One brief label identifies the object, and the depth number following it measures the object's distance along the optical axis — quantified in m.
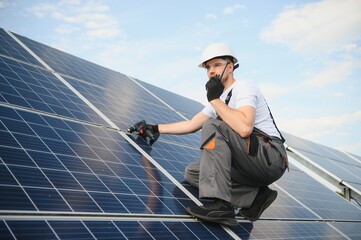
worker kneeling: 4.13
